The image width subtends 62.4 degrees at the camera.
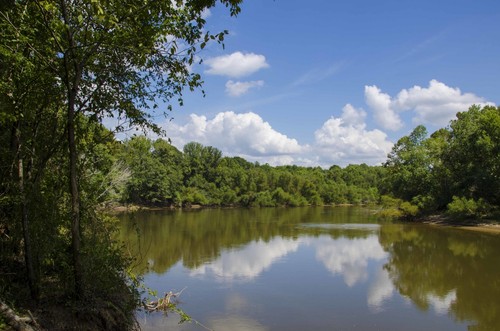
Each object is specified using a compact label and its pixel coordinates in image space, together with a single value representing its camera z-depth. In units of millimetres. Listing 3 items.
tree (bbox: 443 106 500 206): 33688
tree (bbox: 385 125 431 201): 42094
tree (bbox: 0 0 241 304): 6027
